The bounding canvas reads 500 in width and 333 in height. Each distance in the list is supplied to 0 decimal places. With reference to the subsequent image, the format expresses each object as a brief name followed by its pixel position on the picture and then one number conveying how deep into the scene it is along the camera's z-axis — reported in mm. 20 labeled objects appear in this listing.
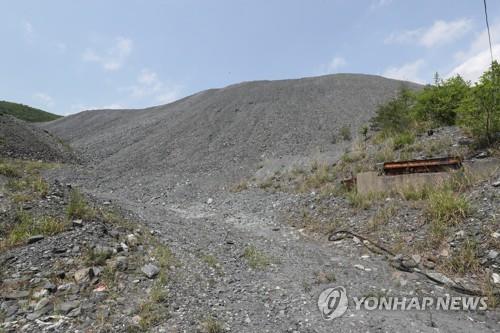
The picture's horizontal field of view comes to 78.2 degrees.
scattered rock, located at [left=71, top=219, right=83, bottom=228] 5064
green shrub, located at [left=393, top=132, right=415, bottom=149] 8608
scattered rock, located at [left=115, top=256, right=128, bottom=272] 4117
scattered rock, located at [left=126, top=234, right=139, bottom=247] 4902
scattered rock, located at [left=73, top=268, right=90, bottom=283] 3759
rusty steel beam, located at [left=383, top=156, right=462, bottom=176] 6520
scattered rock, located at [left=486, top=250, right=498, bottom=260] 4038
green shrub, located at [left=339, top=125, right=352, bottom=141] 13620
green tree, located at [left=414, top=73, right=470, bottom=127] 8884
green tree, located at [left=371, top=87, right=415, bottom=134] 10185
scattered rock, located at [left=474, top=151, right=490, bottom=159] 6547
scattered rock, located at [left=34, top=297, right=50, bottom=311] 3287
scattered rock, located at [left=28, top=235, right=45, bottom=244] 4488
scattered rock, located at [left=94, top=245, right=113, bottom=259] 4258
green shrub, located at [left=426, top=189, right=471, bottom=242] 4825
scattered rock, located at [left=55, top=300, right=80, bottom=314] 3262
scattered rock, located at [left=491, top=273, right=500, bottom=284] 3751
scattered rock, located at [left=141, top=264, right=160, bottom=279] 4035
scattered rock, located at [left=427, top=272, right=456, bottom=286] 3892
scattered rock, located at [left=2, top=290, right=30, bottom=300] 3434
